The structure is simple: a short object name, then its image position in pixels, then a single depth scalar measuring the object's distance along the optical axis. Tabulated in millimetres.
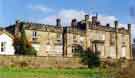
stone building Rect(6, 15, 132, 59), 65125
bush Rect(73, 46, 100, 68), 57844
